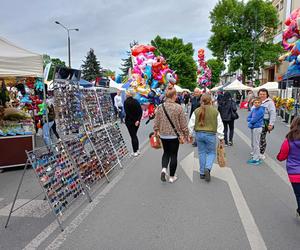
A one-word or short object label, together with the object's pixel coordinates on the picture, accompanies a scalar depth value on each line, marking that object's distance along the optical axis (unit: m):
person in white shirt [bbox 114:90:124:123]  15.84
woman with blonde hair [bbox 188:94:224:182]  5.41
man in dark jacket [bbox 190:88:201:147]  9.50
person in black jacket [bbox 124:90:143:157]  7.58
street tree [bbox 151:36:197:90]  56.19
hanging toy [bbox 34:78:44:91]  11.55
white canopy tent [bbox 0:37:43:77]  5.80
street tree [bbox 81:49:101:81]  65.32
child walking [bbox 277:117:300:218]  3.54
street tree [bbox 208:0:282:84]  38.09
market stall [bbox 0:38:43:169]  5.93
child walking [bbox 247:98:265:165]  6.68
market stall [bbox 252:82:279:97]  26.98
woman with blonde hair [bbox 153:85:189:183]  5.21
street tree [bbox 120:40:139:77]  73.59
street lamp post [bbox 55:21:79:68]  30.91
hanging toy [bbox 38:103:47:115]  10.03
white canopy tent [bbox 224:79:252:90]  30.21
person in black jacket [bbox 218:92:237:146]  8.62
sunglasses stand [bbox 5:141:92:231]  3.69
